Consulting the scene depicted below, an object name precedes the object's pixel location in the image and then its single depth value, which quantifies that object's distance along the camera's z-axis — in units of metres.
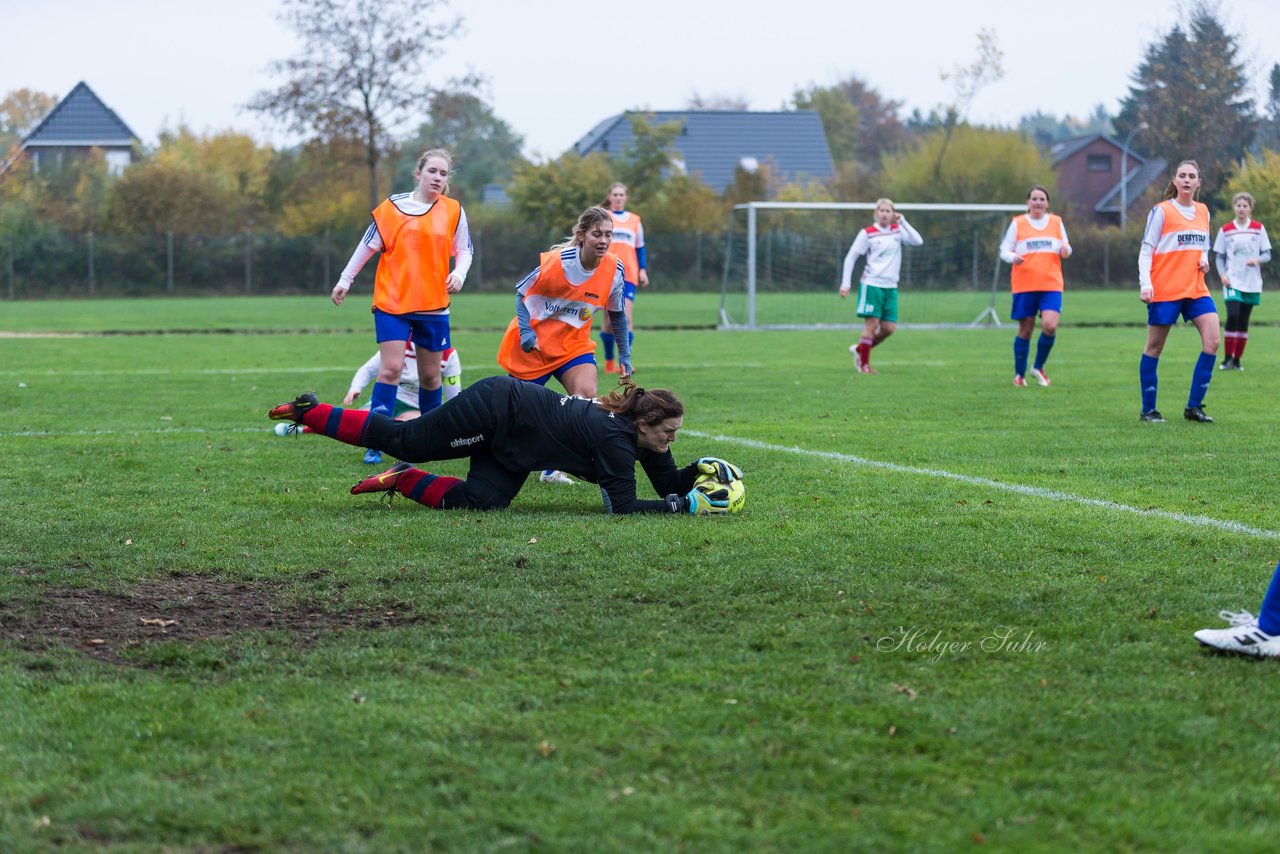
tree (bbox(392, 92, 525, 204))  48.19
